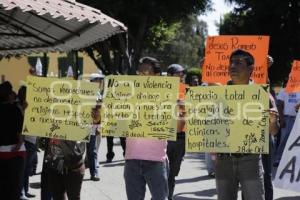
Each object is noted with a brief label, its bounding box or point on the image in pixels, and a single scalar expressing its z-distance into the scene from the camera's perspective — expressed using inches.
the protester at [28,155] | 309.5
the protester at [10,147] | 237.3
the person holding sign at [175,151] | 276.5
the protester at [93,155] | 378.0
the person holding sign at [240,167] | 171.5
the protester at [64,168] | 209.6
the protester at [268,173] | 256.5
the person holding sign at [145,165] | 200.4
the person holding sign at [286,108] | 395.2
